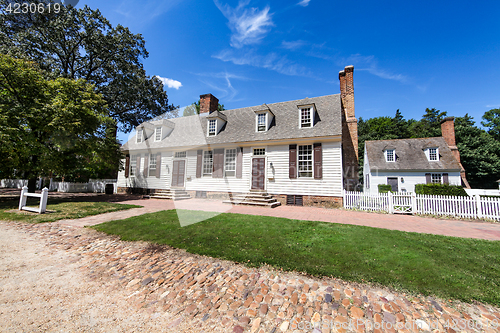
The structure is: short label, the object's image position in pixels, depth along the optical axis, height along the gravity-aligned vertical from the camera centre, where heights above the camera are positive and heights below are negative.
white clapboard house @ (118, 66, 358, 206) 12.13 +2.18
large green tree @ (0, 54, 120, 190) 10.70 +3.32
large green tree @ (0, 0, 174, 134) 18.53 +13.20
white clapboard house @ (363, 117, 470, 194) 20.73 +2.67
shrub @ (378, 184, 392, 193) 20.72 -0.20
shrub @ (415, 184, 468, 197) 11.48 -0.16
